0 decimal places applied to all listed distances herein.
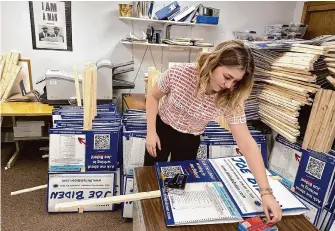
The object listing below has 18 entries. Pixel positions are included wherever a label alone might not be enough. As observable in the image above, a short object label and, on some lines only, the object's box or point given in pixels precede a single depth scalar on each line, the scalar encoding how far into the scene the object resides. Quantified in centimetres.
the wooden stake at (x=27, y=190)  213
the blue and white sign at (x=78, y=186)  182
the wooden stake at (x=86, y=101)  174
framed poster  268
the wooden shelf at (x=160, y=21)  273
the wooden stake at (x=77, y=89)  216
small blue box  282
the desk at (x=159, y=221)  83
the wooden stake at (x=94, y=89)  176
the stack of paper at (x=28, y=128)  261
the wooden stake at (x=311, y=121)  144
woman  97
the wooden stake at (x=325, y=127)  138
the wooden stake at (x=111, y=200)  95
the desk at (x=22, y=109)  225
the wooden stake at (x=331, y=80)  141
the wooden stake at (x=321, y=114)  140
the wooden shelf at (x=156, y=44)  278
